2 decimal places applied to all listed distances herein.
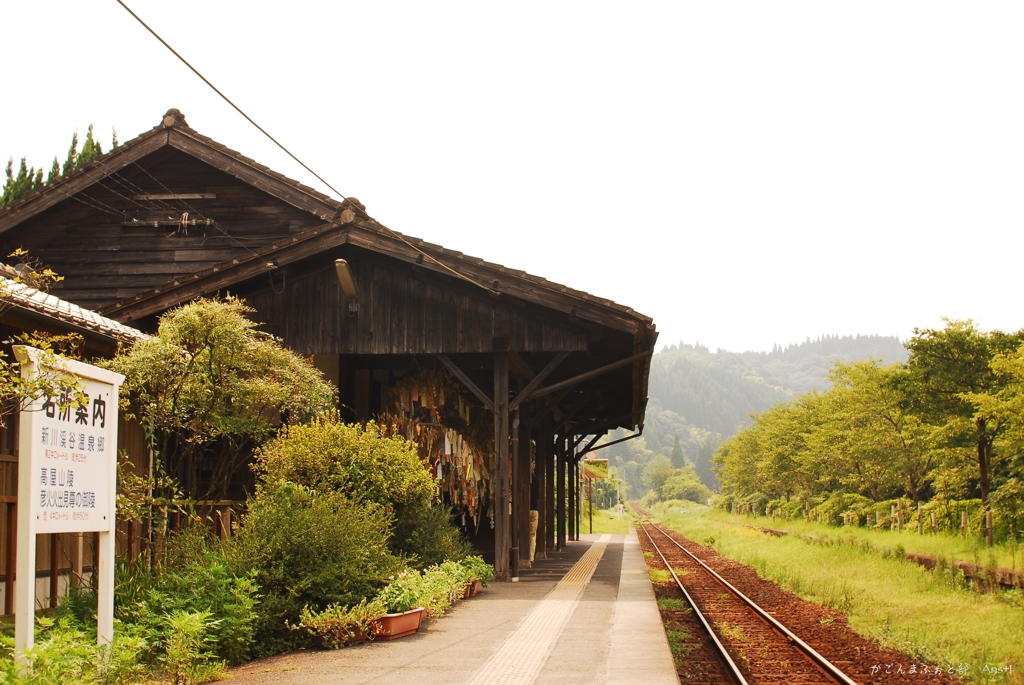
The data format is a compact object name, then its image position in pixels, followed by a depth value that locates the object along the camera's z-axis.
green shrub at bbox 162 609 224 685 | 6.78
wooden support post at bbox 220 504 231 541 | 11.92
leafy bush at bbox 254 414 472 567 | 11.05
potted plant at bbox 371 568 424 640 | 9.12
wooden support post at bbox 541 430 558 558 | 25.81
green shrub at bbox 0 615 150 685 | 5.68
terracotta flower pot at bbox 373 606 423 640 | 9.10
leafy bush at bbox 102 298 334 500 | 9.99
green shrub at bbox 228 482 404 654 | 8.80
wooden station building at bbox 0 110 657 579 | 14.69
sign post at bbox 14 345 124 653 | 5.78
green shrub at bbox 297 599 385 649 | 8.74
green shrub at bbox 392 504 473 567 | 12.63
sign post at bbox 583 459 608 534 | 49.59
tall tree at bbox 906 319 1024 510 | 24.19
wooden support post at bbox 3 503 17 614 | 8.25
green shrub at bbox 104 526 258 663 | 7.77
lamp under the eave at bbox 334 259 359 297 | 13.84
